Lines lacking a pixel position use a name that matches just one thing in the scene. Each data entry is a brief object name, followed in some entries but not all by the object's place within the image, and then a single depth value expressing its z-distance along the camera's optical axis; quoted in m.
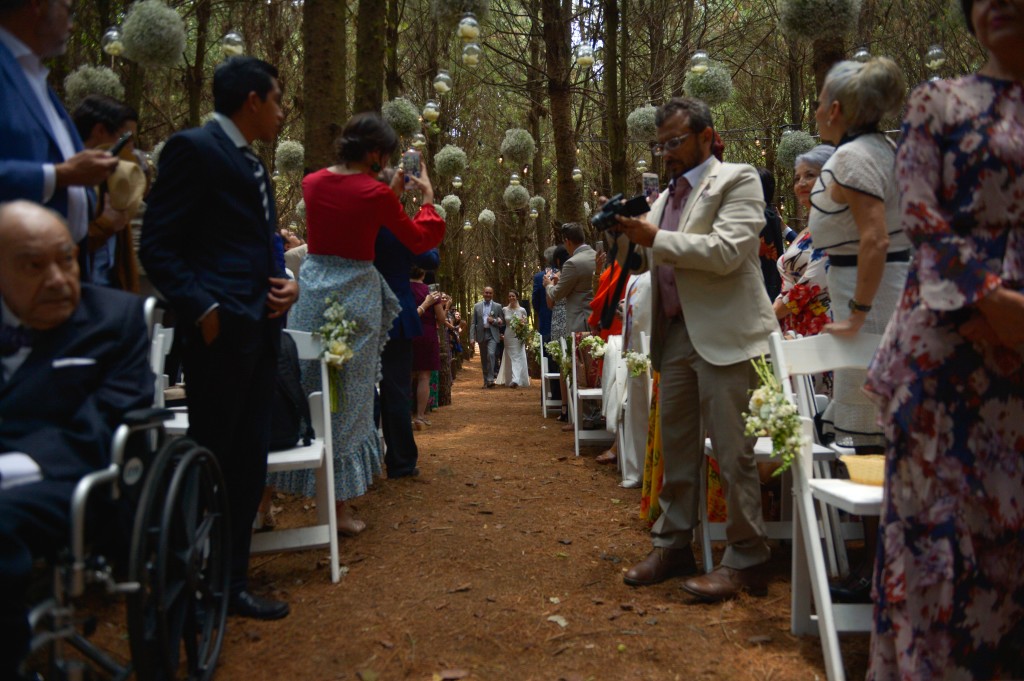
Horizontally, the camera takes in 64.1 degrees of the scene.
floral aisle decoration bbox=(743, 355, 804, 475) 3.16
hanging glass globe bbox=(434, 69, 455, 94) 9.29
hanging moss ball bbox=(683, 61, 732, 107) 8.80
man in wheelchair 2.25
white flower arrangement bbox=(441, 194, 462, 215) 16.91
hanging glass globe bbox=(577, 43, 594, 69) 9.30
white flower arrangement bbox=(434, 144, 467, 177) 13.05
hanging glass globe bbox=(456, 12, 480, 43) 7.37
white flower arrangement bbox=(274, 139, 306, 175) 11.43
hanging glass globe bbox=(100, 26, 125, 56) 6.70
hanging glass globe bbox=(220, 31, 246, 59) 6.57
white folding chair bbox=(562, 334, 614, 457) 8.05
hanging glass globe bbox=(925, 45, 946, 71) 7.95
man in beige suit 3.79
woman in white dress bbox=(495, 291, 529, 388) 19.53
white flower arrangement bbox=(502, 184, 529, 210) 15.70
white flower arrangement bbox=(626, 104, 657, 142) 10.32
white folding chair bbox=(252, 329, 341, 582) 3.96
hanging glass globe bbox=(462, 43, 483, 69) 8.10
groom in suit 19.45
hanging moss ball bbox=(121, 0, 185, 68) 6.71
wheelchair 2.19
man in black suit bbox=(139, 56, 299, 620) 3.39
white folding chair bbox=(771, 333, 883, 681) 2.89
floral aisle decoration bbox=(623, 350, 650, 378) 5.57
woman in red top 4.91
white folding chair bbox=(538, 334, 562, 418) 11.32
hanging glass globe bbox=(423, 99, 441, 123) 9.93
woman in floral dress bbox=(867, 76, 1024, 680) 2.27
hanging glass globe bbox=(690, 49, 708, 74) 8.34
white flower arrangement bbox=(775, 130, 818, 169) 10.30
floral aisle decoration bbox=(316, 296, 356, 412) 4.59
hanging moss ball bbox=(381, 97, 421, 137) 9.65
